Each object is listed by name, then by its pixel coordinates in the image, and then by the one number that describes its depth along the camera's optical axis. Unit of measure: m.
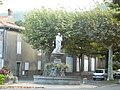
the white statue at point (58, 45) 25.59
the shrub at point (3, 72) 24.25
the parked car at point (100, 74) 37.91
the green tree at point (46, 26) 32.12
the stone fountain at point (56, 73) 24.35
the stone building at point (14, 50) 36.27
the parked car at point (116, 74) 42.92
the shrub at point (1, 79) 22.81
